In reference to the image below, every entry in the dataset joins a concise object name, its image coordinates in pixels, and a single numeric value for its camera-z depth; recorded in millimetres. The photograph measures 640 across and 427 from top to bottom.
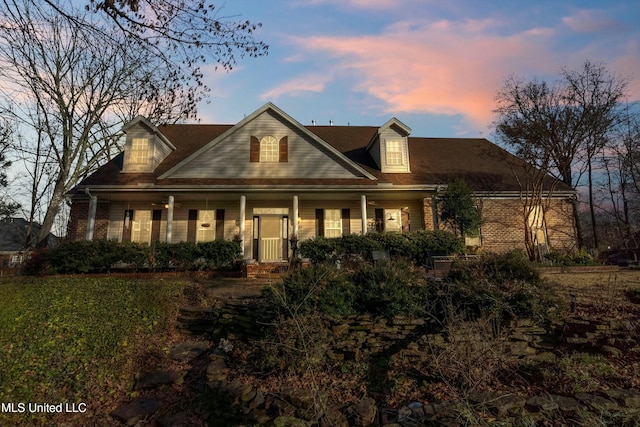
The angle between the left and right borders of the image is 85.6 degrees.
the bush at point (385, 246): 11219
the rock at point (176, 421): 4320
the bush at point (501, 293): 5312
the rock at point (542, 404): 3719
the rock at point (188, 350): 5805
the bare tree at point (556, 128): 15148
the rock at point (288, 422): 3812
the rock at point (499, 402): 3703
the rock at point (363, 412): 3818
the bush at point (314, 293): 5449
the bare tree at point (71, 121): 17688
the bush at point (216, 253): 11664
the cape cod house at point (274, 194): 14125
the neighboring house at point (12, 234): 30956
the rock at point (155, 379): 5180
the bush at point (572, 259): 12766
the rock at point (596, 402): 3652
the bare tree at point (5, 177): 19422
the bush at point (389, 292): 5641
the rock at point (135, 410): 4543
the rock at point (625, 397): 3748
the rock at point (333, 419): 3795
